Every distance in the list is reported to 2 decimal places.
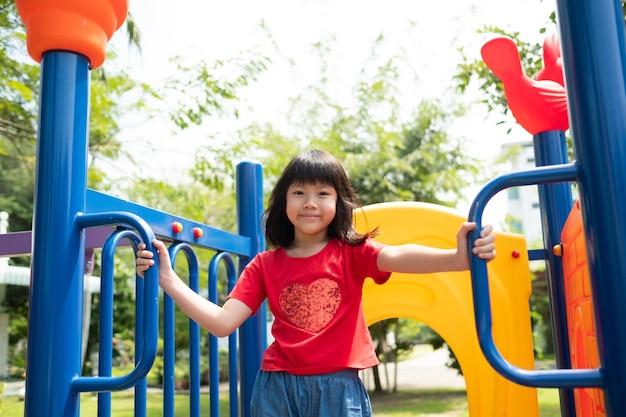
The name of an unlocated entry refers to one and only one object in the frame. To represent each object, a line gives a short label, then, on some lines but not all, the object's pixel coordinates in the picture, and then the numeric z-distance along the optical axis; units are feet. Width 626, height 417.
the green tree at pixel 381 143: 32.60
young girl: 5.02
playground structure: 3.55
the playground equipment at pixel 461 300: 8.59
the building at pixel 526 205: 116.16
